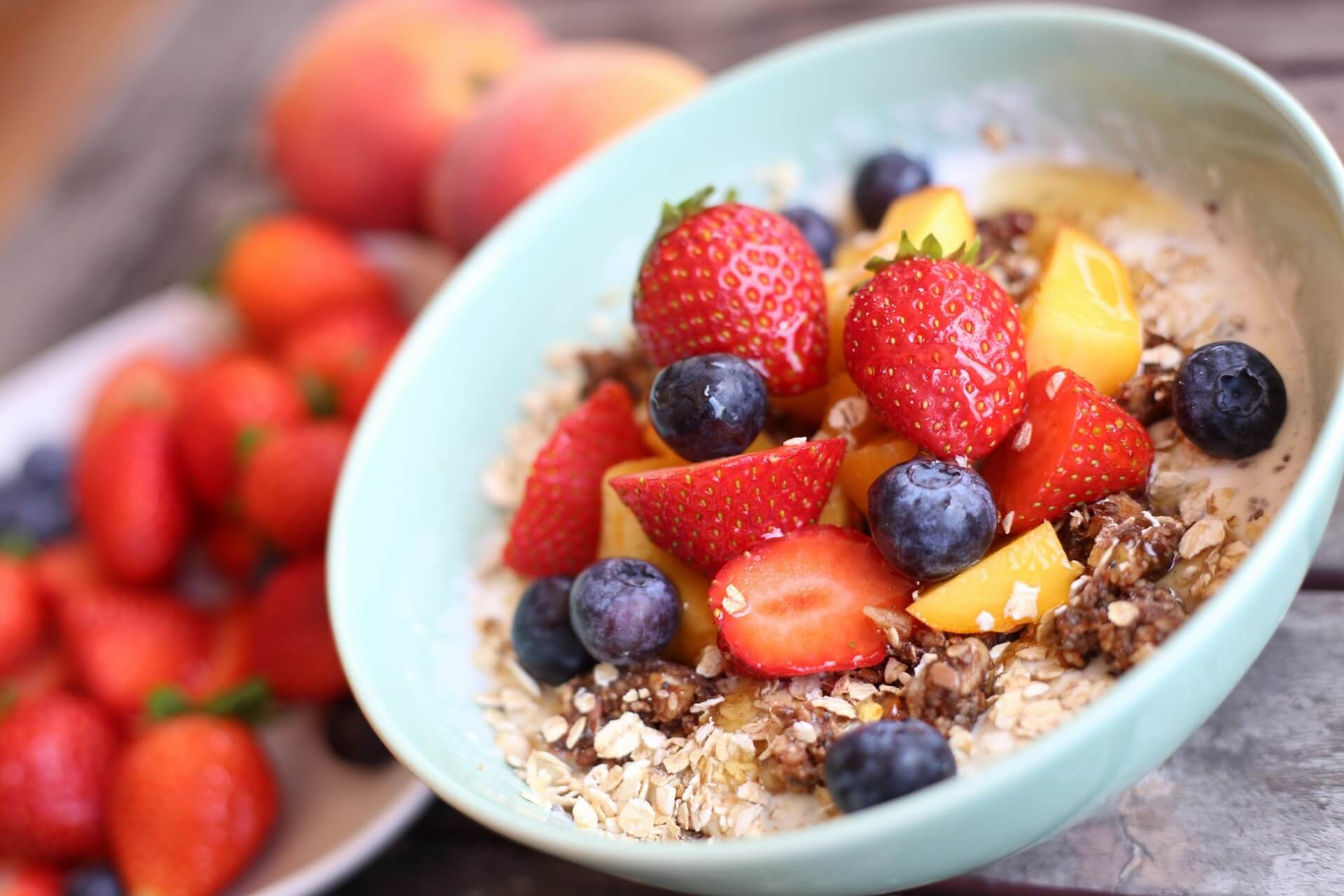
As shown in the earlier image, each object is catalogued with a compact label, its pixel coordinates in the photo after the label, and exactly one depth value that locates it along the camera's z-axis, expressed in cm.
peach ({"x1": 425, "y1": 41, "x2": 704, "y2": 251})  42
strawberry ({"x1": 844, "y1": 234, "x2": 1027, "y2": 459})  30
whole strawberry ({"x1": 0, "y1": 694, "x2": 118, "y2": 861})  38
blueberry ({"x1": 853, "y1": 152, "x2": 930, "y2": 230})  35
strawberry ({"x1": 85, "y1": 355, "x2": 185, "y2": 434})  43
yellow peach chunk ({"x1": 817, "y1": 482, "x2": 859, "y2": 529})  31
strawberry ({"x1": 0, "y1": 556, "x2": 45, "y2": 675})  41
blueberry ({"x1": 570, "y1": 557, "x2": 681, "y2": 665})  30
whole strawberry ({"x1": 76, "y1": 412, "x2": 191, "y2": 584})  41
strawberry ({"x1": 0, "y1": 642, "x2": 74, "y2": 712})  42
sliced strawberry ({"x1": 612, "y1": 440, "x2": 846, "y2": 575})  30
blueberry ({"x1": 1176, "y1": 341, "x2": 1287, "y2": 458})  30
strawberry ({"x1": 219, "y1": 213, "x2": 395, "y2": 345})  44
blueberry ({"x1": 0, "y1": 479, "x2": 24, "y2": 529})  43
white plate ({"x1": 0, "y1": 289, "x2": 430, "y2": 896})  35
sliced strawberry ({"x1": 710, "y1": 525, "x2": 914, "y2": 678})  30
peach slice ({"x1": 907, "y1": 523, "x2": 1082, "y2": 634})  29
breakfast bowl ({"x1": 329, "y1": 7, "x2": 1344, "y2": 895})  27
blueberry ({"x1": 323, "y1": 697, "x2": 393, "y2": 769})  37
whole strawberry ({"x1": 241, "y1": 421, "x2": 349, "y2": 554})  39
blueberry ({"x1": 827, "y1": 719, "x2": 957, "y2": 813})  27
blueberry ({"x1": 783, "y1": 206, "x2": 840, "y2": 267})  35
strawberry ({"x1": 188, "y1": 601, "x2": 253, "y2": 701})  40
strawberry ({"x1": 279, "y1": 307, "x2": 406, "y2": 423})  41
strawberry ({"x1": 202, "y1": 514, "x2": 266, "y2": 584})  42
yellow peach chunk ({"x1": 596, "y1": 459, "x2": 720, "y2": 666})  31
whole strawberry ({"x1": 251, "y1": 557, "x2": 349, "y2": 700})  38
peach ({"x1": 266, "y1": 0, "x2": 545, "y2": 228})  45
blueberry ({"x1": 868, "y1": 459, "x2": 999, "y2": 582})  29
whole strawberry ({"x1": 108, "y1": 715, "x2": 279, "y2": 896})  36
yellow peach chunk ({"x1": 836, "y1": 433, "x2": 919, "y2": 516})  31
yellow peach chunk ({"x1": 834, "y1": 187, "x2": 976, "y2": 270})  33
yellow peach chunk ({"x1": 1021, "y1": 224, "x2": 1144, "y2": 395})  31
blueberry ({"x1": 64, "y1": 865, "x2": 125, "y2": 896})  37
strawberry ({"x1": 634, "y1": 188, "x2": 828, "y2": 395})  32
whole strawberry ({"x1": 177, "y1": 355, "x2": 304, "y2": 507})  41
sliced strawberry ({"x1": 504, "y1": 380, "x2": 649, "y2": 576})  33
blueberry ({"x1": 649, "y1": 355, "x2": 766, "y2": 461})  30
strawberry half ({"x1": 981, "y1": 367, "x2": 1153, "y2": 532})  30
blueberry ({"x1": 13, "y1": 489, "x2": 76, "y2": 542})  43
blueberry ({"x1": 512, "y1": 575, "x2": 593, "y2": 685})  31
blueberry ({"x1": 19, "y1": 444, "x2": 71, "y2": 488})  43
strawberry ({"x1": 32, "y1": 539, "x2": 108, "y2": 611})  42
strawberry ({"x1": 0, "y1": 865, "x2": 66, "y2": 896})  38
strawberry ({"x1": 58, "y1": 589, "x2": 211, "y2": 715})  40
